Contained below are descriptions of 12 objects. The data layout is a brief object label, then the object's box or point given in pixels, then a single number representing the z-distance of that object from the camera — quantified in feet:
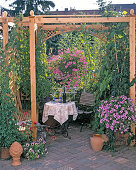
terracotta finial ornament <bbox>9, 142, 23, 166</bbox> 13.35
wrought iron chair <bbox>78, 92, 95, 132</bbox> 20.67
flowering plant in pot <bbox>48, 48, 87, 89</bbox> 20.40
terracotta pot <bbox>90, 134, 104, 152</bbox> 15.40
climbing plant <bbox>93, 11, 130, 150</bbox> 16.20
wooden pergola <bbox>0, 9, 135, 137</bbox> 15.71
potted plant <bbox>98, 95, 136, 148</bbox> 14.53
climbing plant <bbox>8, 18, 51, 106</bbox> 18.98
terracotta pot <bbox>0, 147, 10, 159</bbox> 14.15
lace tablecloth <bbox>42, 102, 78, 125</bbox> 18.11
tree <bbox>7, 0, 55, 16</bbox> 57.53
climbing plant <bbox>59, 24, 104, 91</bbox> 24.58
